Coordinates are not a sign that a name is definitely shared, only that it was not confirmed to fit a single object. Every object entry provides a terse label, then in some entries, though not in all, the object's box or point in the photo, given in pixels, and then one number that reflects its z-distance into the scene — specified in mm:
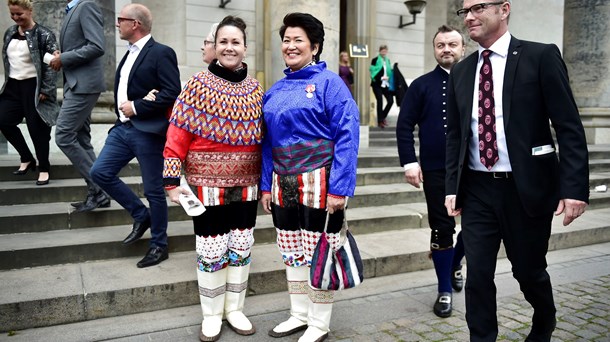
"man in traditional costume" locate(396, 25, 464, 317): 3869
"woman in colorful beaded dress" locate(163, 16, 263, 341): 3176
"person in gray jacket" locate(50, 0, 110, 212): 4727
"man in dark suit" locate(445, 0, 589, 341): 2615
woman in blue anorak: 3150
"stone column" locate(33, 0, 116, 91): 6398
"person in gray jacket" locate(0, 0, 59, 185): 5457
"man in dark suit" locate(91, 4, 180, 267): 4074
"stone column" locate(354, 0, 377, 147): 13500
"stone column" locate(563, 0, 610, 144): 11859
